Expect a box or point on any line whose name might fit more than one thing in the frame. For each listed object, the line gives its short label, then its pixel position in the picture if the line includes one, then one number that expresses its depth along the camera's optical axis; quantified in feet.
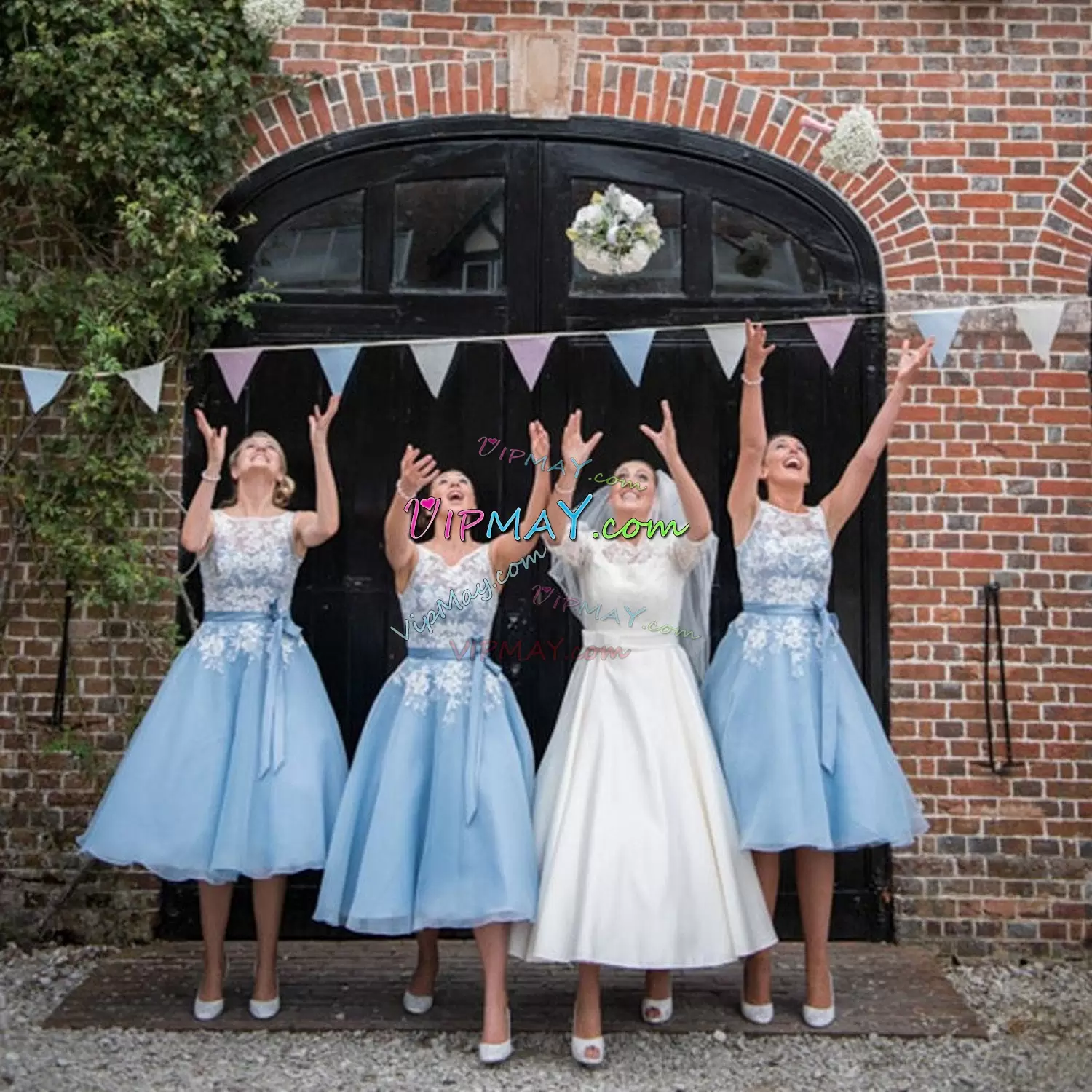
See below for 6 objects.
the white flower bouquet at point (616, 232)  14.40
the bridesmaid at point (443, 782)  11.36
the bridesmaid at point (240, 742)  11.96
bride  11.16
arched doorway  15.99
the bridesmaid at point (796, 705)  11.78
